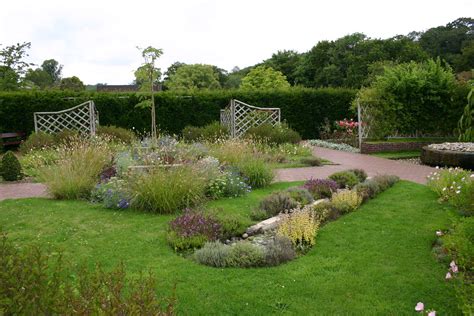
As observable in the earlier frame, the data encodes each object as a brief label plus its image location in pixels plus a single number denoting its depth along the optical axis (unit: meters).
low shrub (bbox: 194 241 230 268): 4.65
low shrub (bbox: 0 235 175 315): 2.26
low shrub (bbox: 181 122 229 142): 15.20
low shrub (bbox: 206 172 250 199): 7.71
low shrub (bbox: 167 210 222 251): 5.19
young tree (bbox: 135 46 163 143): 9.91
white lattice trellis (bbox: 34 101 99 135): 15.53
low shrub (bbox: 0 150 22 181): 9.83
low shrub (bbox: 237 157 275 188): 8.70
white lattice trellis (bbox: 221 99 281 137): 16.39
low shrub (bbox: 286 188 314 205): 6.81
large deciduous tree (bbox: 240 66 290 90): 38.06
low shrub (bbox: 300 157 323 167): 11.80
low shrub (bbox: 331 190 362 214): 6.62
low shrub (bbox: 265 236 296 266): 4.68
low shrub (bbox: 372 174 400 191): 8.14
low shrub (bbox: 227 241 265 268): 4.61
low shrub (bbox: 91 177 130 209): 6.97
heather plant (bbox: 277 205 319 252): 5.25
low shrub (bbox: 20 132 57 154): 13.52
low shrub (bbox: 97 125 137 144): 14.61
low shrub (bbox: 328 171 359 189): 8.35
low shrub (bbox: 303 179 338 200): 7.45
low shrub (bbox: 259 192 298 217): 6.52
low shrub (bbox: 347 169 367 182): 9.01
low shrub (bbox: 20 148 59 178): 10.66
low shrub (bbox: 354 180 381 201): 7.32
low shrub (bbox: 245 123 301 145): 14.88
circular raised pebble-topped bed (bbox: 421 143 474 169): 11.10
